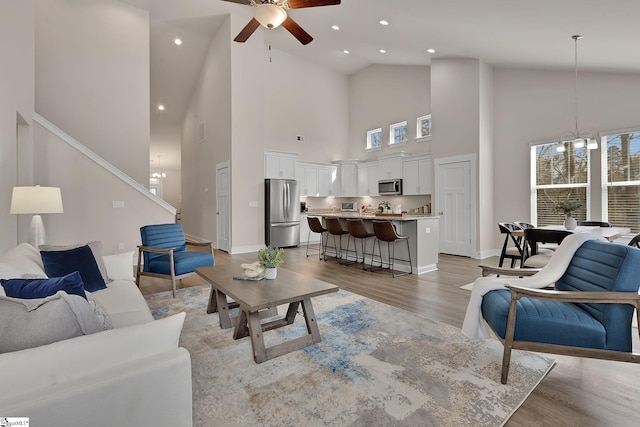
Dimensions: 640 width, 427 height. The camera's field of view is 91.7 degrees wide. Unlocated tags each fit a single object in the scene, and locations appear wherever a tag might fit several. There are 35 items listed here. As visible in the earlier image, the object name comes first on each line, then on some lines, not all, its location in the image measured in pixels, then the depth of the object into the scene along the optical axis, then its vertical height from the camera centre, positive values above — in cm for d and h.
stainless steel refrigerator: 755 -6
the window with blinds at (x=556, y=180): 544 +49
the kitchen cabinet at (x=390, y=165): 803 +116
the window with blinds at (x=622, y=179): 486 +43
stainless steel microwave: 800 +58
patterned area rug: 168 -111
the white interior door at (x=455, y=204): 632 +8
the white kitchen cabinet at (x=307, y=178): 888 +92
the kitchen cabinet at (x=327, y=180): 929 +90
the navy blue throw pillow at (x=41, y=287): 144 -36
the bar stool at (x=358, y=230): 525 -36
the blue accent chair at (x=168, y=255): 372 -57
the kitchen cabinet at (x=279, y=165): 805 +121
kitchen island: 493 -54
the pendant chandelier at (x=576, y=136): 452 +123
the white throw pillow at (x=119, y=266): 300 -54
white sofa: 96 -57
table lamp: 323 +10
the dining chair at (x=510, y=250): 427 -60
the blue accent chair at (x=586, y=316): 176 -66
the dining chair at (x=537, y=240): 355 -40
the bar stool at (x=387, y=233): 468 -38
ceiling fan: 296 +208
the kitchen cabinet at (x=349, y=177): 951 +99
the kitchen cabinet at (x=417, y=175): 730 +81
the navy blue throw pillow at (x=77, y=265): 241 -42
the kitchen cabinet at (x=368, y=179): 884 +88
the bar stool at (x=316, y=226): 627 -34
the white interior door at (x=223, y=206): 726 +11
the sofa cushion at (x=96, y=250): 271 -35
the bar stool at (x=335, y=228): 568 -35
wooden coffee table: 224 -65
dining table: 357 -31
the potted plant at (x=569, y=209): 411 -3
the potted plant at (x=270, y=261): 274 -45
